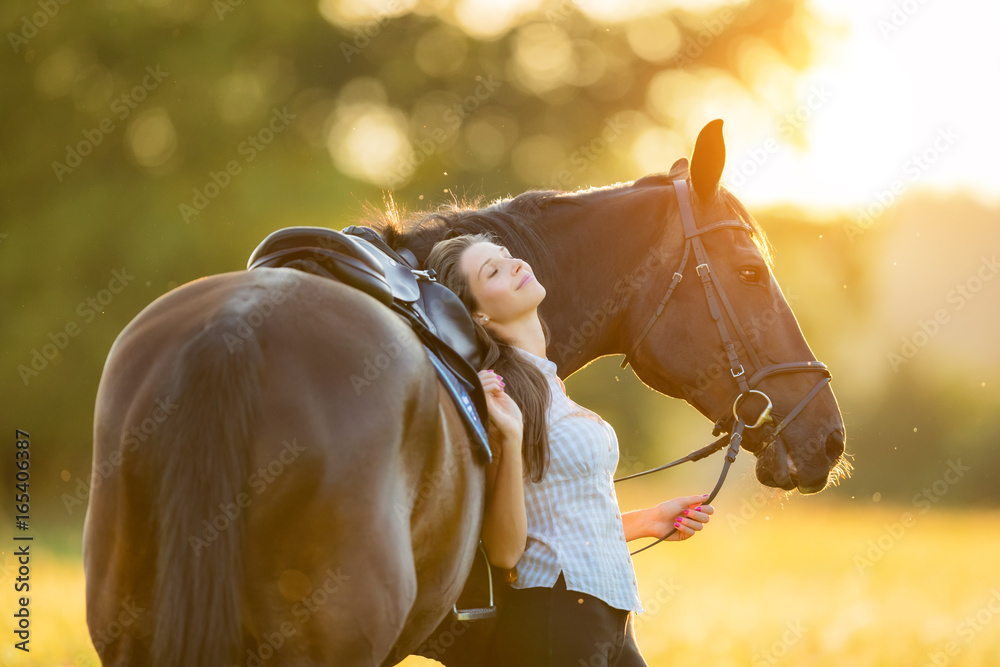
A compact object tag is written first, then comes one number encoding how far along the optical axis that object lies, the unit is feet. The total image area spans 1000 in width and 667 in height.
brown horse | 11.13
